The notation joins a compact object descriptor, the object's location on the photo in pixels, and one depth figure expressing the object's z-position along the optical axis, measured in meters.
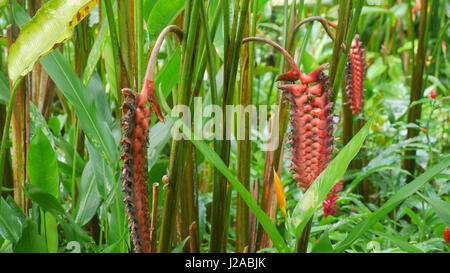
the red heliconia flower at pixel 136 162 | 1.80
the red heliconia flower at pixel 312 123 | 1.90
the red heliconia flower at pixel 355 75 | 2.40
